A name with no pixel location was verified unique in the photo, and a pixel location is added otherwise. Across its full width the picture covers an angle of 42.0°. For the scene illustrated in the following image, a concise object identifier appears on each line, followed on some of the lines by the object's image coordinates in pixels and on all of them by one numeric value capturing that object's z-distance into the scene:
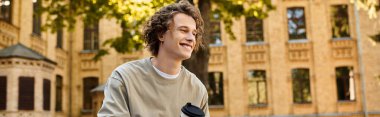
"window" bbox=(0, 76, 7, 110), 17.89
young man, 2.14
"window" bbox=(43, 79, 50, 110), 19.50
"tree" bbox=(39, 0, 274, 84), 12.07
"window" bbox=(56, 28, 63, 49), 25.69
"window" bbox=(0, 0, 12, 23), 18.95
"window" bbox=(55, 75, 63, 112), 24.92
